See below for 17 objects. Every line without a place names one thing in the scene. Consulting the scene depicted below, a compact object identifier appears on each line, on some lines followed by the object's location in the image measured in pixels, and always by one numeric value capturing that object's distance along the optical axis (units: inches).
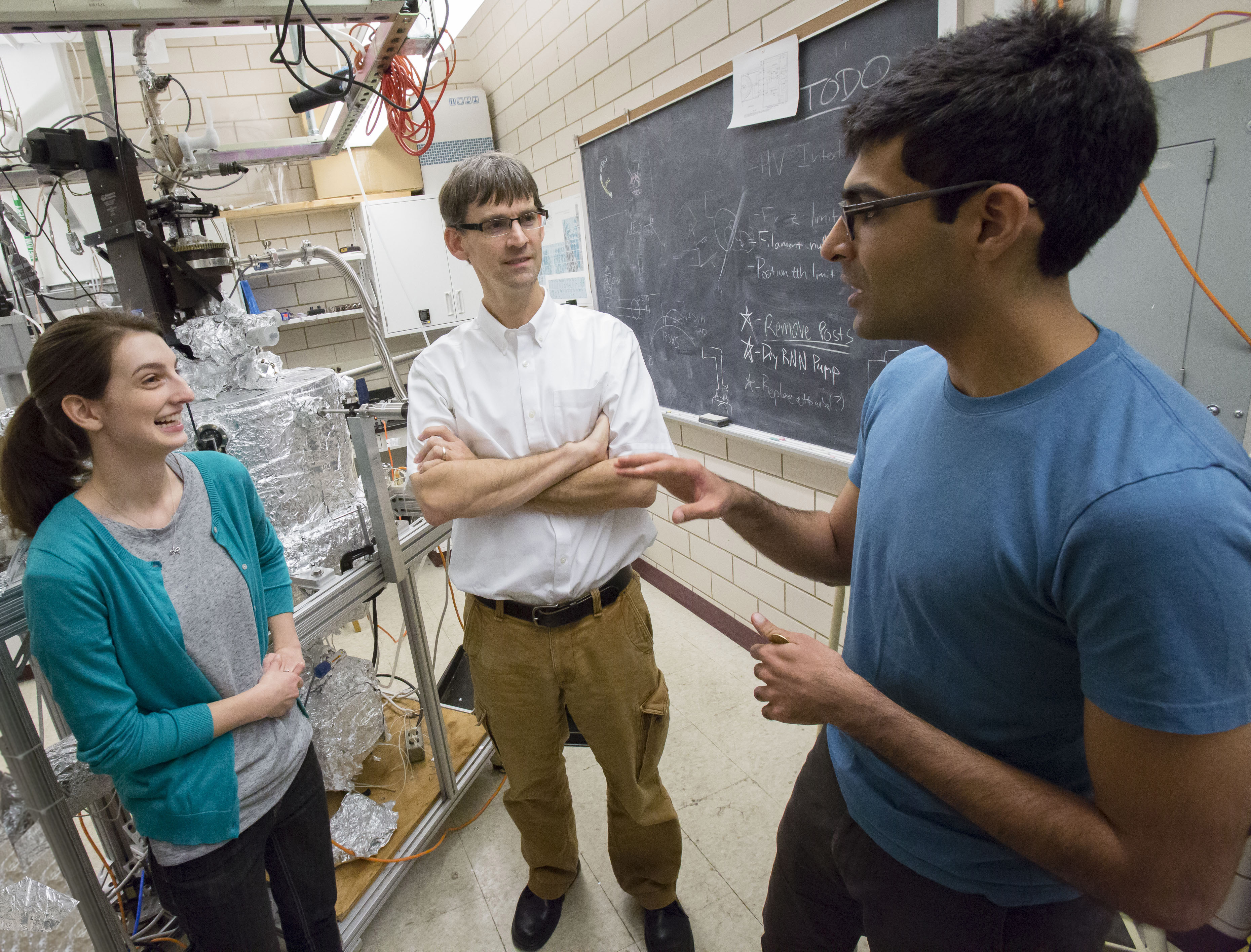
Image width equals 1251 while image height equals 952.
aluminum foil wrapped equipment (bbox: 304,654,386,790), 74.4
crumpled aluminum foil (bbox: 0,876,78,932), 40.1
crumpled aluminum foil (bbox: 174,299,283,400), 59.7
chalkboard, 72.2
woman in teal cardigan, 37.9
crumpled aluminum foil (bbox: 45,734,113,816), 43.6
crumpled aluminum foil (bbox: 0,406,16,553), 45.4
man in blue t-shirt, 22.9
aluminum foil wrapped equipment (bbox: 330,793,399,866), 69.7
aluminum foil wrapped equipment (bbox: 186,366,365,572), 59.4
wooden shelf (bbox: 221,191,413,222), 157.4
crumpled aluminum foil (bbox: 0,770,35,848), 40.1
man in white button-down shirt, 52.7
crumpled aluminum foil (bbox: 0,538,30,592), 42.1
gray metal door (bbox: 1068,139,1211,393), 46.1
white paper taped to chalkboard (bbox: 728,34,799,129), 75.5
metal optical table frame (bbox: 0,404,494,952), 40.1
